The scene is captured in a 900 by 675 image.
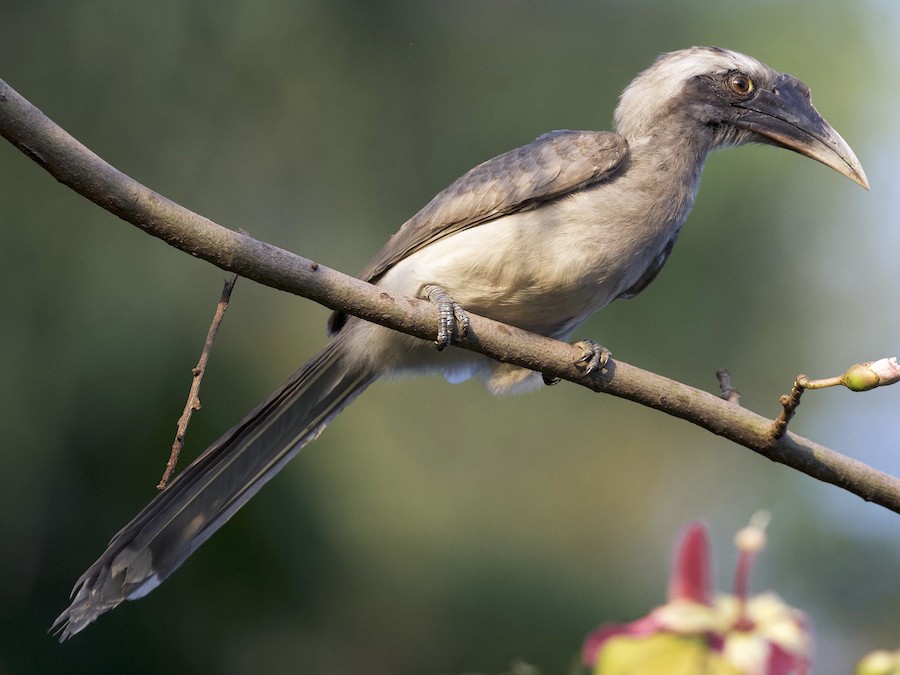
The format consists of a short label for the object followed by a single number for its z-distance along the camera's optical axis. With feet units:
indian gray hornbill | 22.65
